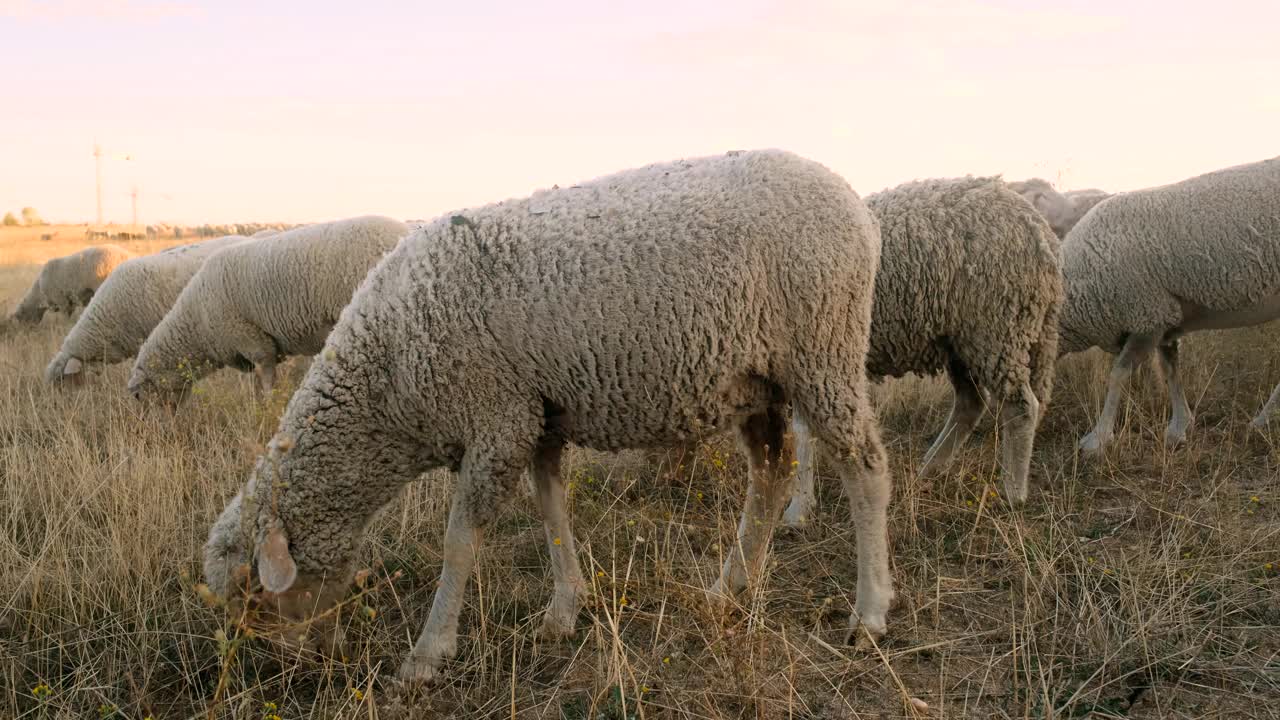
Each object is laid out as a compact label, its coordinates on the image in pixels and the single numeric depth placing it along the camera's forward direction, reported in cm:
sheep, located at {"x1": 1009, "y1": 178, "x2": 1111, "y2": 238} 773
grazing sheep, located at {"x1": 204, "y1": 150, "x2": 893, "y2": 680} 288
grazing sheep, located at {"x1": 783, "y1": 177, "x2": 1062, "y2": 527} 407
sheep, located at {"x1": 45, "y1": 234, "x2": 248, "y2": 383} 836
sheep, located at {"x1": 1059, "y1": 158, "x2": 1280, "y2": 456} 521
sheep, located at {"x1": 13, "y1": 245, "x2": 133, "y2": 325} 1380
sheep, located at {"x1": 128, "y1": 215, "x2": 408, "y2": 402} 707
